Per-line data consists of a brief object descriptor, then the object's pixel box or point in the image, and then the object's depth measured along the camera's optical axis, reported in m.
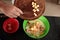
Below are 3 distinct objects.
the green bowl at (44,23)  1.03
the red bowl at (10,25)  1.04
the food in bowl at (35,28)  1.03
